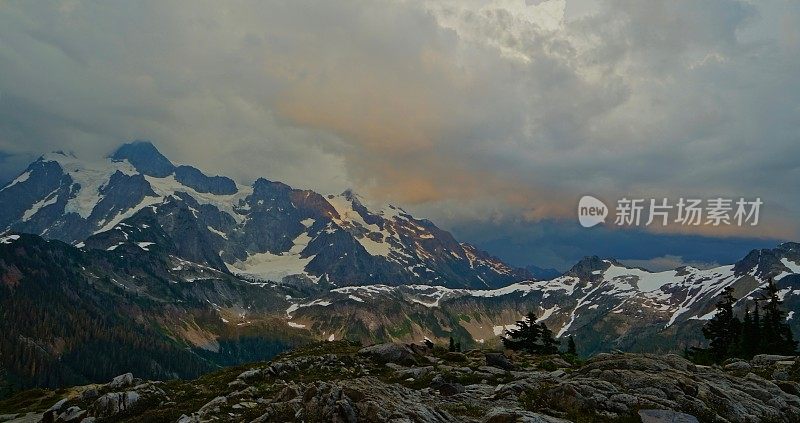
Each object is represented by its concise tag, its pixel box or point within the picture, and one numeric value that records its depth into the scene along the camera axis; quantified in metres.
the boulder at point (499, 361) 48.88
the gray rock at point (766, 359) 54.25
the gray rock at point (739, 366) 49.67
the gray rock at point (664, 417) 23.54
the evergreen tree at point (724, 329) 90.25
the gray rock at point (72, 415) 40.69
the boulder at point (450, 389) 33.38
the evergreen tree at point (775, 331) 78.88
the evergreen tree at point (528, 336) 89.06
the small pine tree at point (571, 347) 97.68
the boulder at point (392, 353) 53.96
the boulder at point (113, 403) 39.41
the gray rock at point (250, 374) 49.38
